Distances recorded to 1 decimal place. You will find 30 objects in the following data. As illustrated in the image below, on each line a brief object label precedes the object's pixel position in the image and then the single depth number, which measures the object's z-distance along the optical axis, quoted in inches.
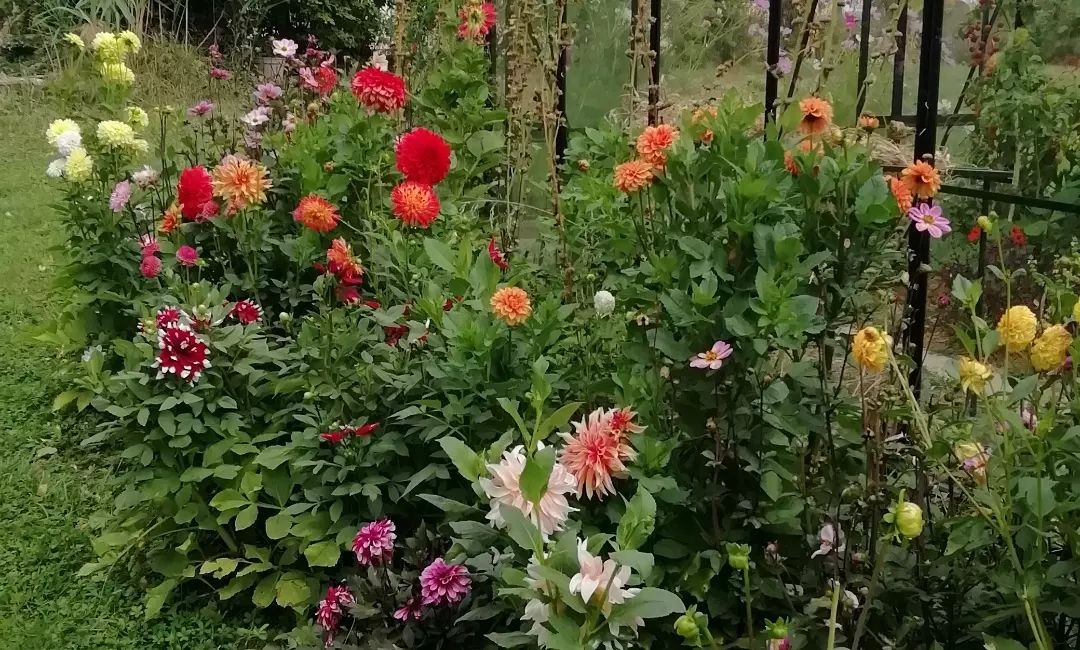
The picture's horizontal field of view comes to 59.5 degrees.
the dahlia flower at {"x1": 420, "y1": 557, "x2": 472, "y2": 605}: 57.7
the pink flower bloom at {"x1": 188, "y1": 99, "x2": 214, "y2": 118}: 94.7
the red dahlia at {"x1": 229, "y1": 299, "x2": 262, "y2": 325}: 79.4
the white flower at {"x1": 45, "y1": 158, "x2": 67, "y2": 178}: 90.0
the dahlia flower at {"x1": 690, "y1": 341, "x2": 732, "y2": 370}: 46.4
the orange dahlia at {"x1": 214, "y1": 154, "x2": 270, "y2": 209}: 78.8
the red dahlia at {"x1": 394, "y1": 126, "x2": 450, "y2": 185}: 74.4
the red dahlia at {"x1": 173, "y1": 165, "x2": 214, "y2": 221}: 79.4
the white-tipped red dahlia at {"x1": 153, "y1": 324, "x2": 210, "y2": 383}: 71.0
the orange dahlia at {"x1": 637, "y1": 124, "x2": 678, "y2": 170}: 53.7
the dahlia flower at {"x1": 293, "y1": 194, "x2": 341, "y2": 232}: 77.5
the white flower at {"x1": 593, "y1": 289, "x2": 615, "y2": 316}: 61.1
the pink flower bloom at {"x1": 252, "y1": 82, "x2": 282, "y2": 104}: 98.3
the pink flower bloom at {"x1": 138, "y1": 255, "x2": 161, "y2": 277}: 81.9
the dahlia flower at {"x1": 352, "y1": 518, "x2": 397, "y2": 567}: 62.8
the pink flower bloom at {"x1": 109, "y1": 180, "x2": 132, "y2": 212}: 87.9
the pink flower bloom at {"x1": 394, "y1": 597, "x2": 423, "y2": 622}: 60.4
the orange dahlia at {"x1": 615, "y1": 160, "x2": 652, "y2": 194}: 54.8
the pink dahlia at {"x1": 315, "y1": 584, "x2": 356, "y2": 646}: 62.8
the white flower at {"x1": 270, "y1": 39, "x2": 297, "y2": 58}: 105.4
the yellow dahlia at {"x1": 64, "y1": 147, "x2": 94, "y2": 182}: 88.4
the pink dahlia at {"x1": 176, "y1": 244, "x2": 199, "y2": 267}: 79.8
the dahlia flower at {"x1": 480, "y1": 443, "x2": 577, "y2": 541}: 44.5
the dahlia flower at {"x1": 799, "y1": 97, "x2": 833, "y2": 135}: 50.4
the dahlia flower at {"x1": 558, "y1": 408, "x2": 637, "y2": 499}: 50.1
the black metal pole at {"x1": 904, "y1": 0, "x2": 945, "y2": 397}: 66.6
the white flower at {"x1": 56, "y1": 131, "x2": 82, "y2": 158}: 88.5
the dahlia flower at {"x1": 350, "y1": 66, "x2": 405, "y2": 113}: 81.2
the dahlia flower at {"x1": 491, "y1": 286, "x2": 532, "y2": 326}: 60.6
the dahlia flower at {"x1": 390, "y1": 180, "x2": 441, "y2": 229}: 73.6
